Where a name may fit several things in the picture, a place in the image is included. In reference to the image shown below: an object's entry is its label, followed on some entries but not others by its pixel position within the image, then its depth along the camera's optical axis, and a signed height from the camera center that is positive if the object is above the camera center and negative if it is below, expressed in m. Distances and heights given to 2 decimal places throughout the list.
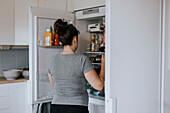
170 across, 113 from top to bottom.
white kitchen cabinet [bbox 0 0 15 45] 2.69 +0.38
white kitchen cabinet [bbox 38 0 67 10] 2.29 +0.56
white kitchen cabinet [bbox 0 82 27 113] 2.53 -0.61
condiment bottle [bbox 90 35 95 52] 2.16 +0.06
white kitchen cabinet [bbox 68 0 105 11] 1.91 +0.47
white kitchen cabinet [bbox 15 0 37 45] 2.79 +0.42
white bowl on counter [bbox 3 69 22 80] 2.64 -0.31
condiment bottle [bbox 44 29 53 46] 1.99 +0.12
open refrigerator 1.95 +0.04
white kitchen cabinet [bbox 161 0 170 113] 1.40 -0.07
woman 1.46 -0.19
